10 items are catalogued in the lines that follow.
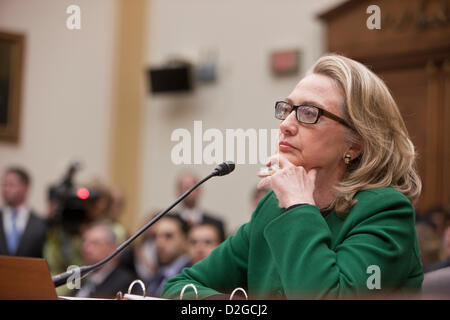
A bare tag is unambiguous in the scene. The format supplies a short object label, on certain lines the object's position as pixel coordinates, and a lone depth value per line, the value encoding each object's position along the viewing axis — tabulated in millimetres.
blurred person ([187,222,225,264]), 7668
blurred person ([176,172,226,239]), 9430
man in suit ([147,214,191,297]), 7934
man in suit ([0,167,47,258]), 9289
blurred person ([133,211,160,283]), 9562
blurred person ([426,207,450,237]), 8320
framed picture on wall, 12391
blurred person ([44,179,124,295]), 8875
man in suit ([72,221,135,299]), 7629
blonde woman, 2883
